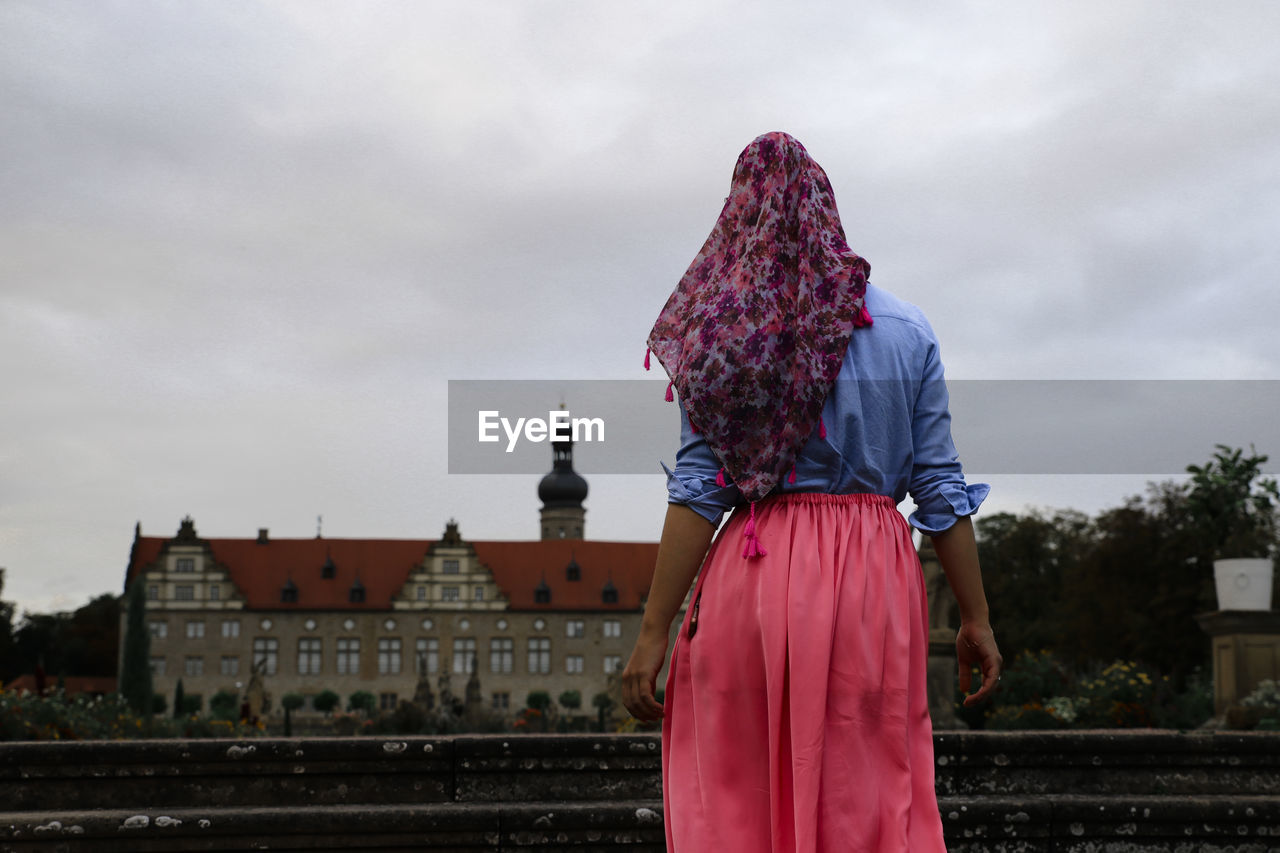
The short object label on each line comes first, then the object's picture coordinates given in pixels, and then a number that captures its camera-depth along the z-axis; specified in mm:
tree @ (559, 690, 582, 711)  62750
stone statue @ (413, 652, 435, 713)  37531
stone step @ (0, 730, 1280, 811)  3924
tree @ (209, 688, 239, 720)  56219
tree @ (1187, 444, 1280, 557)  14805
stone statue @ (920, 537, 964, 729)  12219
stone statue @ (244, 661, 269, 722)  59394
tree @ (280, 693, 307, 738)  62000
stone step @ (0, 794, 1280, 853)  3613
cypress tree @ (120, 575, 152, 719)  39750
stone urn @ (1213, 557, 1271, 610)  12258
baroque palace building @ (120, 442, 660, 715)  64625
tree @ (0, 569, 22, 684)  57562
